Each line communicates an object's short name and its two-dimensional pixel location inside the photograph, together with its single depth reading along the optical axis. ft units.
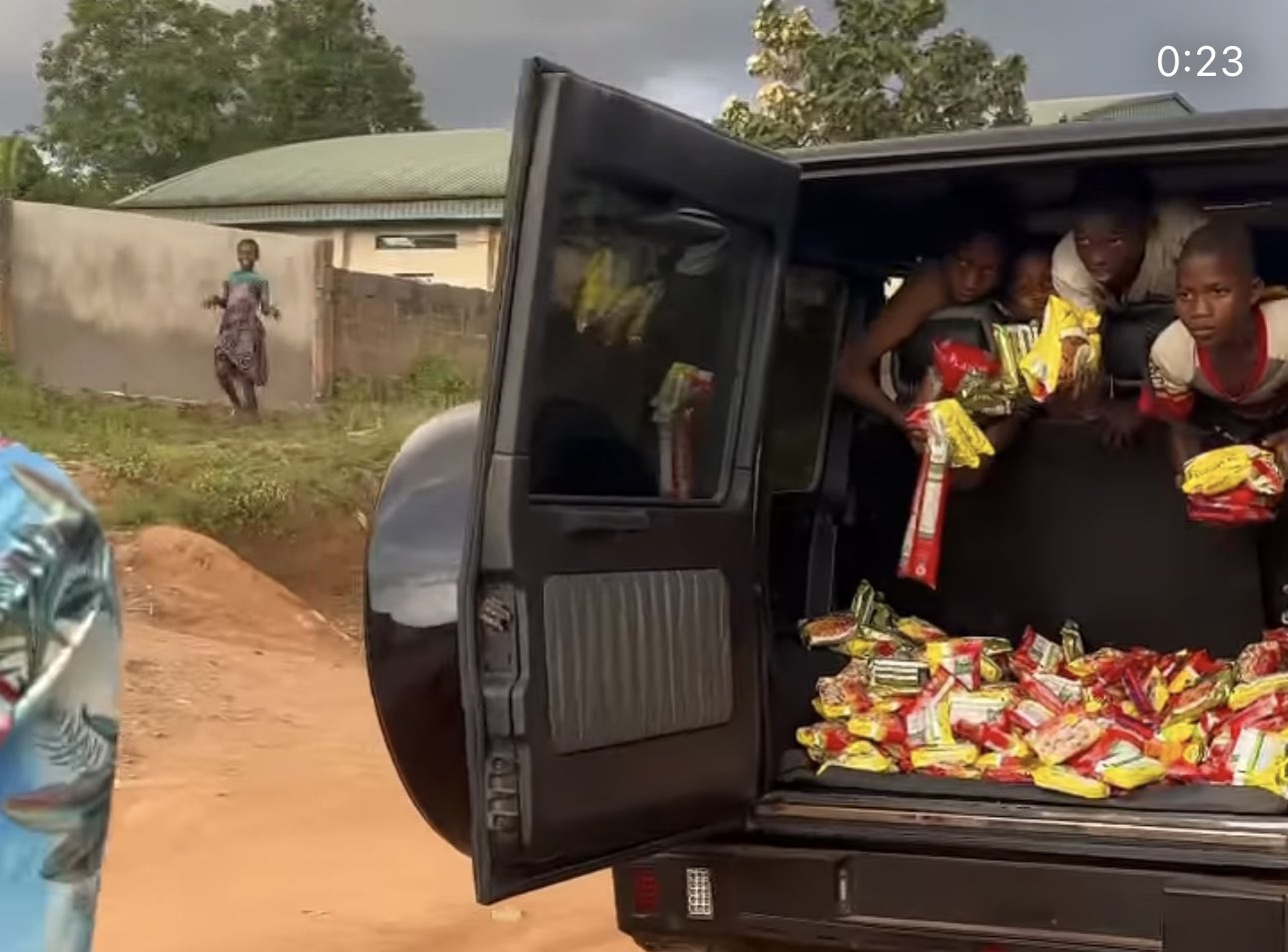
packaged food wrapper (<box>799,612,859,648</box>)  15.56
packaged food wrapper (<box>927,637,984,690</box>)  15.12
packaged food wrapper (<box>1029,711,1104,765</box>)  13.76
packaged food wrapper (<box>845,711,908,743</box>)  14.46
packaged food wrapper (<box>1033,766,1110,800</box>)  13.03
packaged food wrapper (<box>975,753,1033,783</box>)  13.70
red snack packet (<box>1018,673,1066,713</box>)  14.64
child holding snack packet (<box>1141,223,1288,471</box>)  14.55
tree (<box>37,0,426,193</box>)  144.46
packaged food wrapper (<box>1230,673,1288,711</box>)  13.98
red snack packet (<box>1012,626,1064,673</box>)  15.55
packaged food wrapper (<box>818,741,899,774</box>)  14.05
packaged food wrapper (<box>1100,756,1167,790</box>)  13.15
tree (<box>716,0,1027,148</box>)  61.41
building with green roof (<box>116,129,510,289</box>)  88.94
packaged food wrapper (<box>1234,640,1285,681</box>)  14.60
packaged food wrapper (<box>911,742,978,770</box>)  14.14
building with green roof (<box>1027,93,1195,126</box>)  78.59
